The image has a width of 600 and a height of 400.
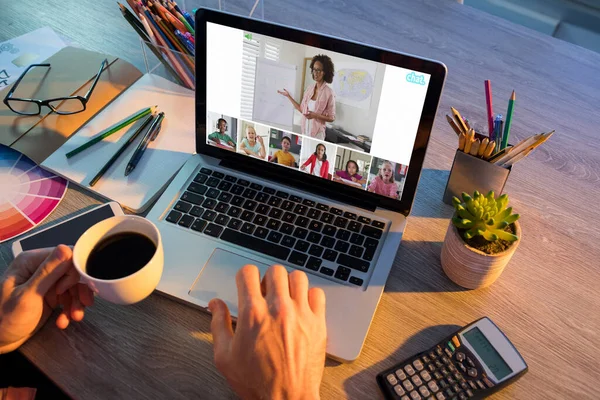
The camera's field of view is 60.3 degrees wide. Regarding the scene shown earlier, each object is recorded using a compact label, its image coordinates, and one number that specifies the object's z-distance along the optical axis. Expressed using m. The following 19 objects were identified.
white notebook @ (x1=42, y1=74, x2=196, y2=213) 0.95
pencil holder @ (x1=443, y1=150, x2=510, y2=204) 0.87
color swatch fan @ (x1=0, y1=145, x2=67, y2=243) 0.89
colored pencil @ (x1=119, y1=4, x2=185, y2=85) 1.07
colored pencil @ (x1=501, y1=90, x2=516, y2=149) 0.85
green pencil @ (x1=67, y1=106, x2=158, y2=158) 1.00
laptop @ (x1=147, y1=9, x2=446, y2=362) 0.79
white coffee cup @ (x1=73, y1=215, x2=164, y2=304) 0.67
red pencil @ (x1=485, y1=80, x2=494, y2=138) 0.89
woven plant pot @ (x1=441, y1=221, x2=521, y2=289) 0.77
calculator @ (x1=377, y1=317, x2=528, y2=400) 0.70
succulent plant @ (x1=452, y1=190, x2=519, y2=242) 0.76
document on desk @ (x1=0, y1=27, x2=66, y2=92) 1.16
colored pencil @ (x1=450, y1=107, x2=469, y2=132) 0.88
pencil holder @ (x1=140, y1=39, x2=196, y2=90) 1.10
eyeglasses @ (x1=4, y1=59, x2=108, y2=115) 1.06
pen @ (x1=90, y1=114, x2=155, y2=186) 0.96
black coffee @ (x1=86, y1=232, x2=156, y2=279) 0.71
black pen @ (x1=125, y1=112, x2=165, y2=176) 0.98
